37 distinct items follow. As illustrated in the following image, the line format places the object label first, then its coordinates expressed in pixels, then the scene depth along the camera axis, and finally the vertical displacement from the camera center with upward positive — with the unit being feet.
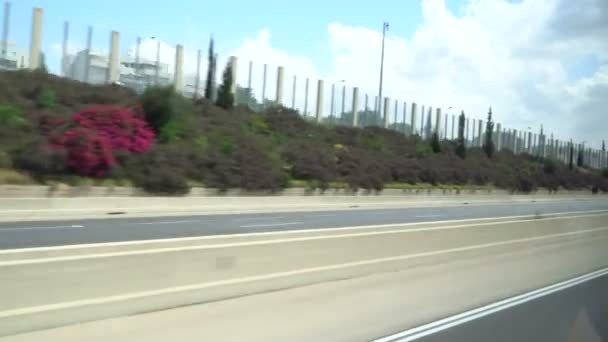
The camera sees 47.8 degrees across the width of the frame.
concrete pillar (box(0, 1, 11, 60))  138.00 +25.10
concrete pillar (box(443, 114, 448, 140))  297.33 +25.72
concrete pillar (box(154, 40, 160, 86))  172.98 +24.53
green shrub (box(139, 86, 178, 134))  122.52 +11.21
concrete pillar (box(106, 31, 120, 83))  155.94 +24.83
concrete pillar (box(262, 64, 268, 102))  209.56 +27.94
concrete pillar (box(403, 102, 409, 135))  273.23 +25.83
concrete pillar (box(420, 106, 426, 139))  285.23 +25.13
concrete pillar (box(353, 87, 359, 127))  239.67 +27.05
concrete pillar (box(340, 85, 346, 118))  238.37 +28.14
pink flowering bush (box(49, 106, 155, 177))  95.71 +3.98
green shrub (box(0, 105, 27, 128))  99.32 +6.04
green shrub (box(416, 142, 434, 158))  215.51 +11.52
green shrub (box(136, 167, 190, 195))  101.71 -2.06
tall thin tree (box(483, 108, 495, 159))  277.64 +19.99
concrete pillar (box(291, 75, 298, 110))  217.62 +27.80
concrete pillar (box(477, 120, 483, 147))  321.73 +26.71
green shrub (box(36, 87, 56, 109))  114.32 +10.16
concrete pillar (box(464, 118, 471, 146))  310.04 +23.81
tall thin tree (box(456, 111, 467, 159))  247.09 +18.00
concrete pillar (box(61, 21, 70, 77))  153.28 +24.01
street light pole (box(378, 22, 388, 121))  246.68 +34.38
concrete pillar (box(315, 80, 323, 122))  223.51 +25.31
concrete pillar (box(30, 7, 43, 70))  137.59 +24.79
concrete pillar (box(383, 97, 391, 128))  258.37 +28.19
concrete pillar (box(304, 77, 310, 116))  221.25 +25.80
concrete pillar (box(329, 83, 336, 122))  230.89 +25.69
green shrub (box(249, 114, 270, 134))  164.68 +12.13
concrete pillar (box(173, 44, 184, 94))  175.89 +26.69
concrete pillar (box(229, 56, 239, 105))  187.32 +28.27
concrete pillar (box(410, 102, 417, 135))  277.03 +26.53
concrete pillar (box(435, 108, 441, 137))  290.27 +28.52
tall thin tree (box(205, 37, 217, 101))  176.65 +26.32
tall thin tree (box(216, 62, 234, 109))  168.25 +19.77
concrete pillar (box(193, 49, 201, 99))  184.12 +25.75
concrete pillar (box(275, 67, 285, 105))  211.00 +29.22
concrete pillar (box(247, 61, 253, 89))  203.99 +28.96
